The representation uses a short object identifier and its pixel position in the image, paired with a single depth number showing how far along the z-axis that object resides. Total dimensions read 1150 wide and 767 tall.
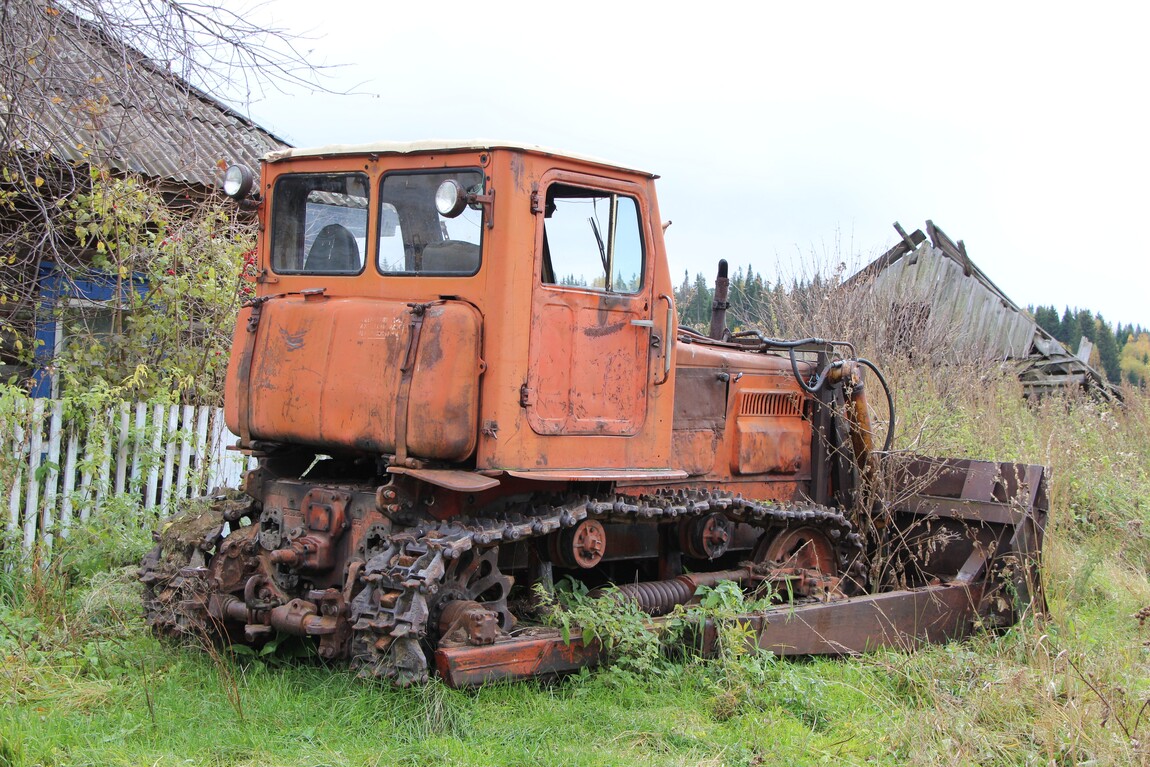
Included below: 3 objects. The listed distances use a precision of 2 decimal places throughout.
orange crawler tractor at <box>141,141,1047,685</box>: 5.24
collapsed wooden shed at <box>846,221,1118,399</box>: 19.73
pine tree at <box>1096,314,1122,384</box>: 24.41
